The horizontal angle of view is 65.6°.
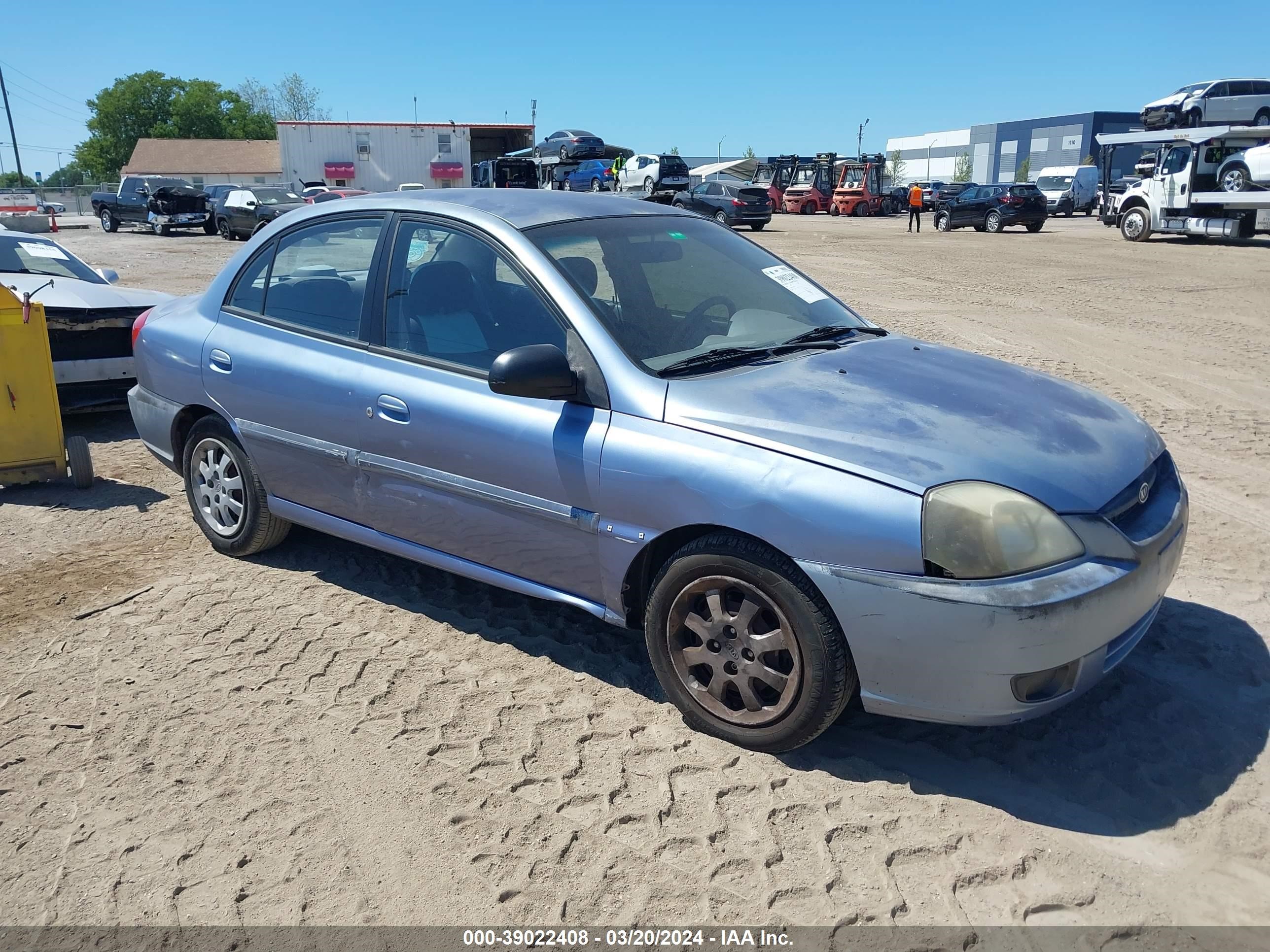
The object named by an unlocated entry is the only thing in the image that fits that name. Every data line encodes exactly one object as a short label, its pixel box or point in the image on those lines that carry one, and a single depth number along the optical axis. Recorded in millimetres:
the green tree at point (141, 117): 97438
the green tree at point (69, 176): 104012
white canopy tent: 50656
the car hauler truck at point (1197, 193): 23125
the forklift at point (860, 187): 45250
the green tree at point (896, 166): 91188
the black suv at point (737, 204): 30734
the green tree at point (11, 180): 107081
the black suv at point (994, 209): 30828
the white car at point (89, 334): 6887
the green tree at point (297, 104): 115188
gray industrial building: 95938
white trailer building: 51625
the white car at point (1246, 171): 22422
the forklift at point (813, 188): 45812
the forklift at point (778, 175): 46406
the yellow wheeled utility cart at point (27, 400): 5816
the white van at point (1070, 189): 43375
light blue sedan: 2797
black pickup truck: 31953
